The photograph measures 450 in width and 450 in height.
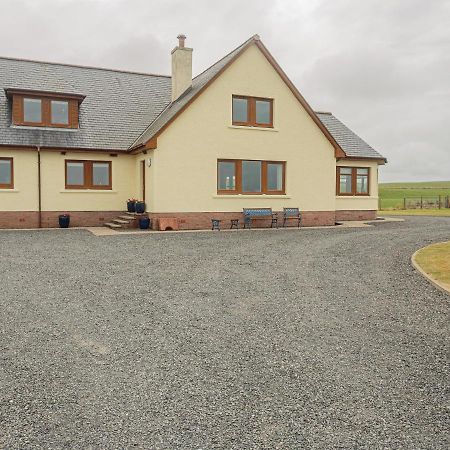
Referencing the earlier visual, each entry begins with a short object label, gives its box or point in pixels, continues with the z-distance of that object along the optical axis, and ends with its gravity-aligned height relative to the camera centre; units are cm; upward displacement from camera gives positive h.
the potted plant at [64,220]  2186 -112
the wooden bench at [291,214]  2333 -86
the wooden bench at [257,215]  2228 -88
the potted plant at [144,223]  2116 -121
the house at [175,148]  2144 +226
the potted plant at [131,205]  2230 -43
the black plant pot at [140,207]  2178 -51
